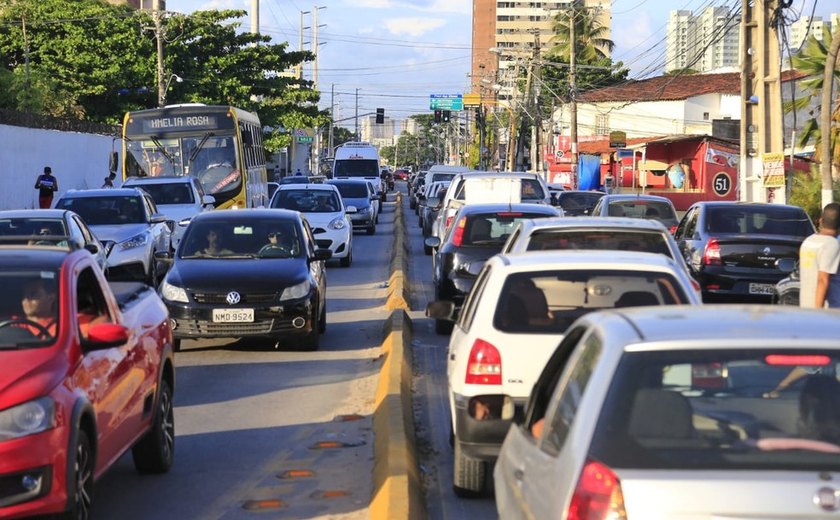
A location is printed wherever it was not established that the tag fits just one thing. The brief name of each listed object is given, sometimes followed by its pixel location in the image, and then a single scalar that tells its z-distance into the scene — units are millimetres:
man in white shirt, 11555
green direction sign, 113375
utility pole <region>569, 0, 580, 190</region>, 54375
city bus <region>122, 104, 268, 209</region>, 31859
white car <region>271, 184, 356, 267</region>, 27516
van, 60312
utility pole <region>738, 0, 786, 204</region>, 28675
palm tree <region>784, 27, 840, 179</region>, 37562
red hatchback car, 6297
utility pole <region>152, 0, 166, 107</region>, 54109
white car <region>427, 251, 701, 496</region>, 7820
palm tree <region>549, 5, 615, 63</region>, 90375
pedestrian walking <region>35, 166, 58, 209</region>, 33406
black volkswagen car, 14531
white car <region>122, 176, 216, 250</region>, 27891
